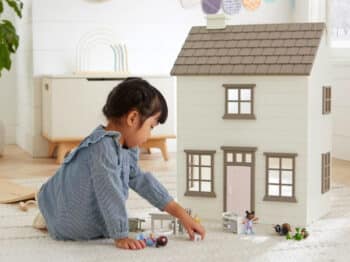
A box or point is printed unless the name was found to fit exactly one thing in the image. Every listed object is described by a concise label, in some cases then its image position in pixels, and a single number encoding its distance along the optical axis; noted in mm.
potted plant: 4477
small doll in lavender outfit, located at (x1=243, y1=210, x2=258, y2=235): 3251
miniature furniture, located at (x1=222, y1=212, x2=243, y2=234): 3251
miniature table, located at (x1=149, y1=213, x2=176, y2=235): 3215
